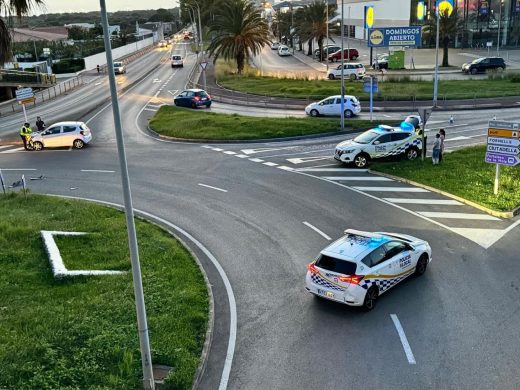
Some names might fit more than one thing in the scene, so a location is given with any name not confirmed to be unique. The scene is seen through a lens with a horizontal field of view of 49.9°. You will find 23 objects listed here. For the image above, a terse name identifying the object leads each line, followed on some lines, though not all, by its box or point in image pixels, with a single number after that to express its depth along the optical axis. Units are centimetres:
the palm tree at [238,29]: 6138
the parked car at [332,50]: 8089
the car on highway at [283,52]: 9334
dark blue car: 4572
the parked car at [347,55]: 7374
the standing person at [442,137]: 2508
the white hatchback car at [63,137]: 3278
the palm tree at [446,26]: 6281
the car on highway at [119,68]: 7206
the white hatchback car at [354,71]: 5631
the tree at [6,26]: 1995
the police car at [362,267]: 1277
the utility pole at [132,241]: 888
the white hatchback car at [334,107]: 3853
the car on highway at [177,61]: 7775
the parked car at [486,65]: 5894
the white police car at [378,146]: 2608
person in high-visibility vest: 3272
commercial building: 7962
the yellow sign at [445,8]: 6272
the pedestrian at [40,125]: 3591
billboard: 6053
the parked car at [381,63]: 6562
